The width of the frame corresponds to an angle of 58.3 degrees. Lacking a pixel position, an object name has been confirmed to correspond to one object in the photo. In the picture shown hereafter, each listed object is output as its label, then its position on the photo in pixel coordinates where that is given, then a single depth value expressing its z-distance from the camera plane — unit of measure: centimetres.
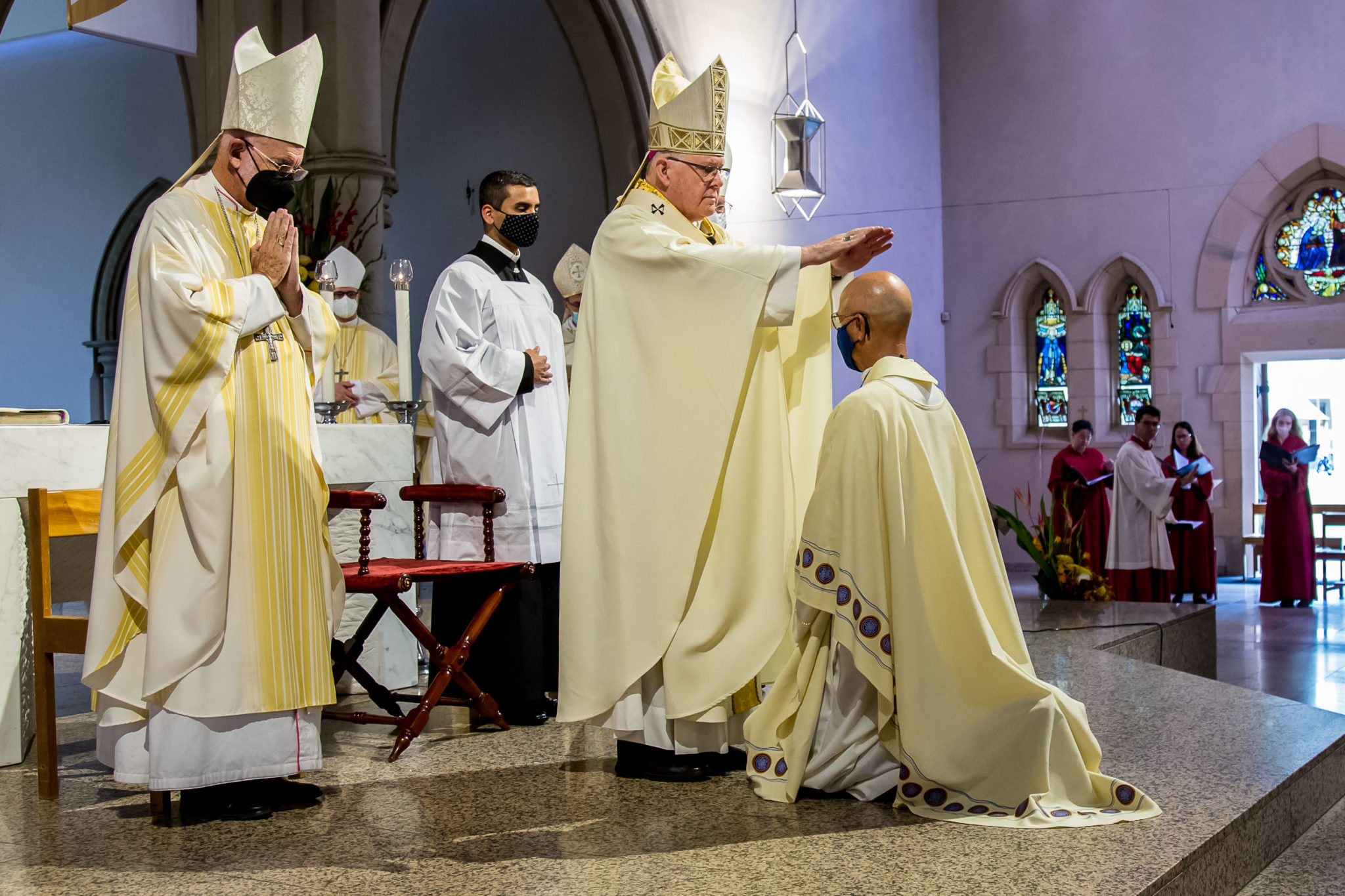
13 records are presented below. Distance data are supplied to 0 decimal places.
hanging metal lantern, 793
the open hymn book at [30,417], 337
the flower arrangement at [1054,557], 647
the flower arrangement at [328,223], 548
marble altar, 323
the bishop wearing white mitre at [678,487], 278
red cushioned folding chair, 311
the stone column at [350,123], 630
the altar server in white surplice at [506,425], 368
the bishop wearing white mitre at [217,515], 254
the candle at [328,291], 410
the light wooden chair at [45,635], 279
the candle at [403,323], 389
